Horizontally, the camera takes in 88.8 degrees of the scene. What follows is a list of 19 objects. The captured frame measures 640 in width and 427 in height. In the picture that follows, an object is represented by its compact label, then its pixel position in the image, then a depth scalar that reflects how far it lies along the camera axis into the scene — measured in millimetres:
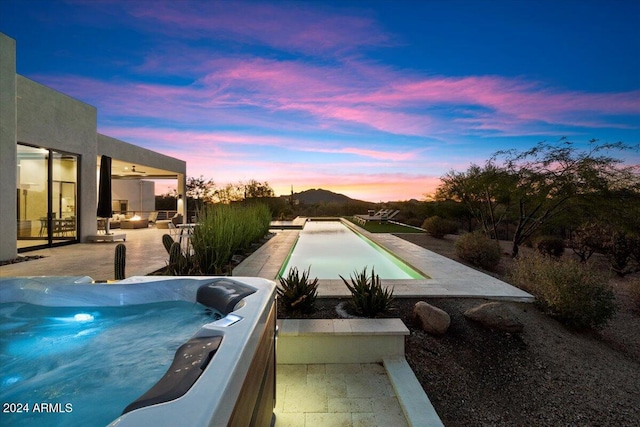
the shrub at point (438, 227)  11516
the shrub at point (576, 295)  3451
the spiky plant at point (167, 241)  4781
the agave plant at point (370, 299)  3223
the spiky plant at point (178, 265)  4232
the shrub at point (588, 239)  8141
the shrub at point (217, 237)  4605
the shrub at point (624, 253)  7340
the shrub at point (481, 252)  6785
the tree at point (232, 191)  22931
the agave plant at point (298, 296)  3301
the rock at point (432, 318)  3100
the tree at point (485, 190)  9266
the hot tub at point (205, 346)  1010
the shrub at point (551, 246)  8912
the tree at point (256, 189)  23500
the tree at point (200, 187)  23312
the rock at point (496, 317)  3160
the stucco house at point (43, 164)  6152
